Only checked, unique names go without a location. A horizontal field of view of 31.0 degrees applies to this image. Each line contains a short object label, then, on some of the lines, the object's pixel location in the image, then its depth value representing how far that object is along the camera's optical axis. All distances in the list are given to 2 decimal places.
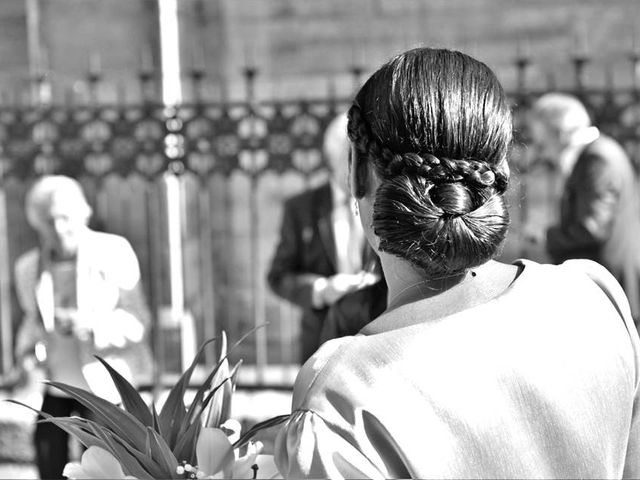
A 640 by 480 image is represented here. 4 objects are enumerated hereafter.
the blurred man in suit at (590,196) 5.41
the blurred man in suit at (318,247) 4.72
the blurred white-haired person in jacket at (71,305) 4.58
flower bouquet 1.53
